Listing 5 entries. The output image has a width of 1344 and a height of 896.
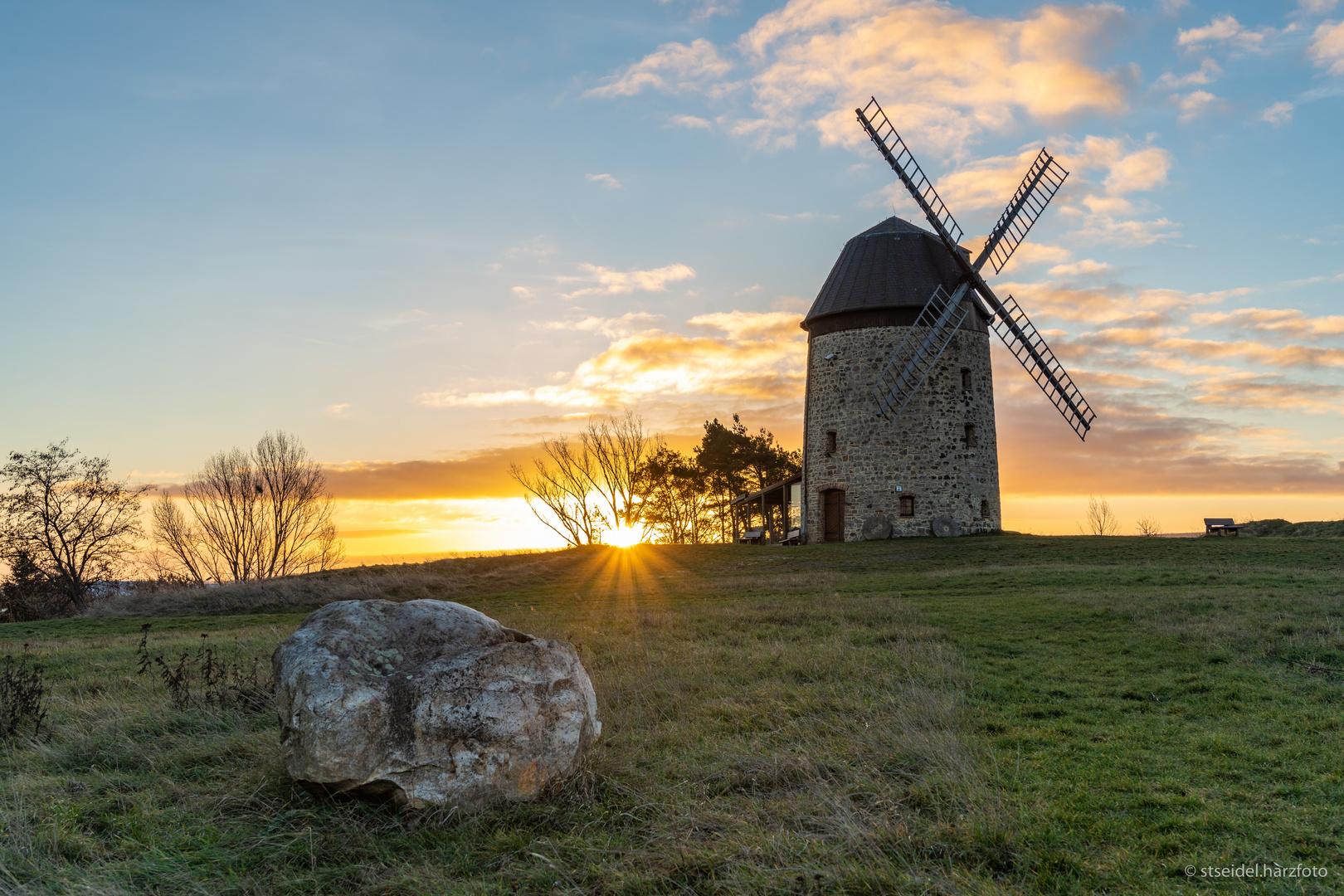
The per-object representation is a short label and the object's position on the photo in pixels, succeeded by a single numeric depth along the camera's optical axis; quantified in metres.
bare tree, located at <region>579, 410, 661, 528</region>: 51.38
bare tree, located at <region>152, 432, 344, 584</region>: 46.47
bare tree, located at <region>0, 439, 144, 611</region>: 34.81
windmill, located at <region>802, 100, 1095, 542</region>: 33.56
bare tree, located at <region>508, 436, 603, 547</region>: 51.56
